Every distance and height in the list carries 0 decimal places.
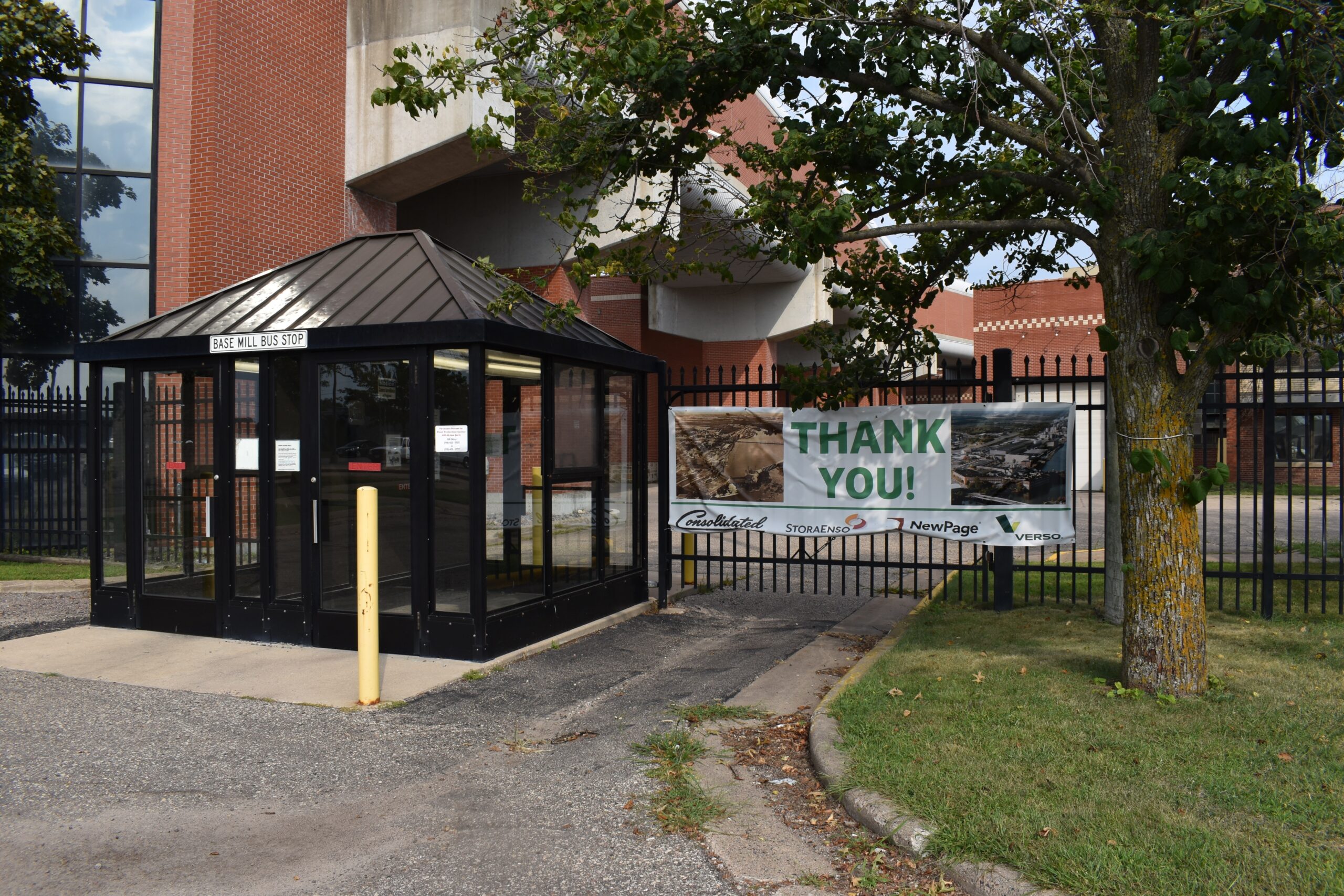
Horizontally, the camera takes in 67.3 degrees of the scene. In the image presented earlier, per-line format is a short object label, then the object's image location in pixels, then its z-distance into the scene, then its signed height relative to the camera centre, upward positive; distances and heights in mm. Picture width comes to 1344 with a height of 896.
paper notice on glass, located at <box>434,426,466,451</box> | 7898 +59
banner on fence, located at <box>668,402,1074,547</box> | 9750 -269
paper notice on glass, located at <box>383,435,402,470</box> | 8219 -47
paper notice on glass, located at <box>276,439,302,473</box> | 8453 -76
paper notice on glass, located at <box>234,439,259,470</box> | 8711 -73
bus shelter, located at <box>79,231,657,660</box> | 7910 -118
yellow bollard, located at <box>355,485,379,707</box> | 6816 -985
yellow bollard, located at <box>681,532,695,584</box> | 11828 -1528
